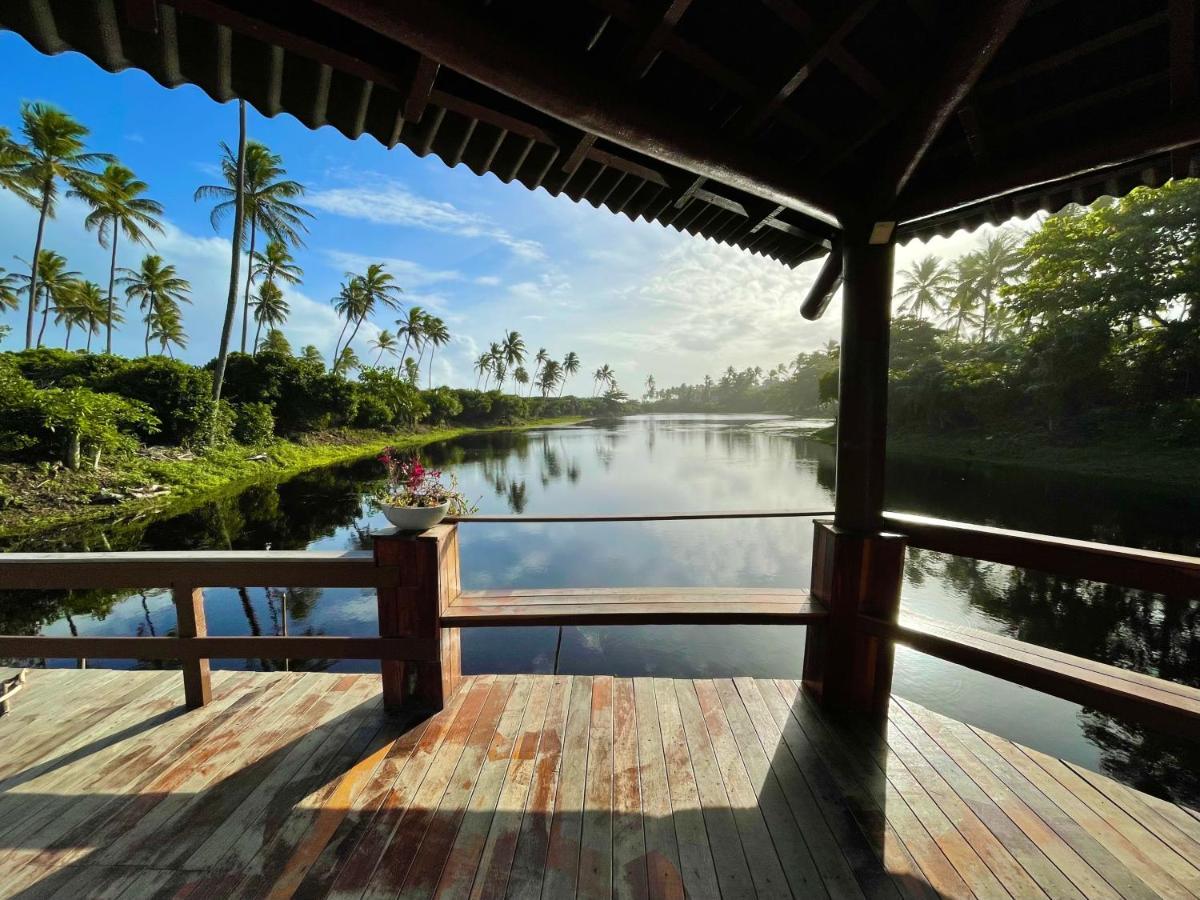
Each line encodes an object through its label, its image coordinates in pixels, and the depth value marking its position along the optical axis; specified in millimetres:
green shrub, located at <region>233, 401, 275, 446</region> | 20328
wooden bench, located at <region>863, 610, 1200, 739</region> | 1612
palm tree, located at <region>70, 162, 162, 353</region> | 22953
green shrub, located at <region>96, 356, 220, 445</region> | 16266
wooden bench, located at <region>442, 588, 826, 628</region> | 2363
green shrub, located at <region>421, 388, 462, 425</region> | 41716
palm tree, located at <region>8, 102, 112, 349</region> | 19875
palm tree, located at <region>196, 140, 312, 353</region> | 19969
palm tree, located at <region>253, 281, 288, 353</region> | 34106
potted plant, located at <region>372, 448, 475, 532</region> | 2338
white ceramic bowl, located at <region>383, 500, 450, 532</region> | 2320
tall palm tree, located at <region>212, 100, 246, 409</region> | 17391
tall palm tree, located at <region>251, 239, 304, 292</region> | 28875
